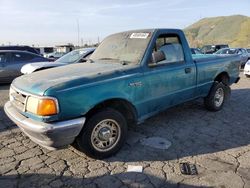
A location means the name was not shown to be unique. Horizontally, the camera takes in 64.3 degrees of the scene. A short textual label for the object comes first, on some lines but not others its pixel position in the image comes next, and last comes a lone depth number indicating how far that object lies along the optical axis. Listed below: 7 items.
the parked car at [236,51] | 13.91
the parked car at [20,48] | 11.73
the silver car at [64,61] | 6.54
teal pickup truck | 2.55
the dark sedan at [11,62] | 8.11
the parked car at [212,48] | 20.73
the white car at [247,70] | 9.62
